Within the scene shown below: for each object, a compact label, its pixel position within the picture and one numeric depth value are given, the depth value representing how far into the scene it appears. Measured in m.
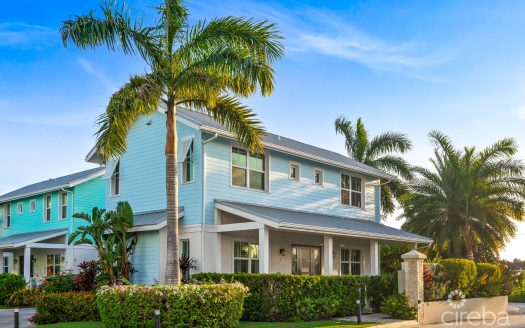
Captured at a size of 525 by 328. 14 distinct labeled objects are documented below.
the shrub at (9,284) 25.66
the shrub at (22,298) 24.77
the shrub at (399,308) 18.83
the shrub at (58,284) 20.19
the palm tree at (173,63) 15.84
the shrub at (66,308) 17.95
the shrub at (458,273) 21.16
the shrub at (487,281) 22.38
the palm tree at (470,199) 30.61
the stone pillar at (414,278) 19.14
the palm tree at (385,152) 36.22
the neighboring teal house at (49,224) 28.94
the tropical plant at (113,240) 20.16
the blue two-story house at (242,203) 20.25
